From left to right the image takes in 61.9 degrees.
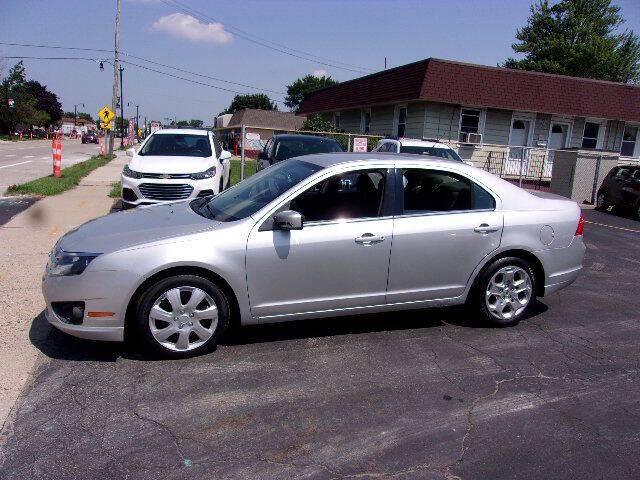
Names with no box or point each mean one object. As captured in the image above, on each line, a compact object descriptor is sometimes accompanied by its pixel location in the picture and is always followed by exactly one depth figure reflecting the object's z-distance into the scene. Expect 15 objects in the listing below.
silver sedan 3.97
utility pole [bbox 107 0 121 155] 33.50
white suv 8.98
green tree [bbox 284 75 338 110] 101.75
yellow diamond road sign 29.91
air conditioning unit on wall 20.53
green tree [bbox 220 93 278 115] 111.56
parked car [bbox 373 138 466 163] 12.09
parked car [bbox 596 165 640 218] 14.29
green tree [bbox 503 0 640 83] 37.56
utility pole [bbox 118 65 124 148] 68.44
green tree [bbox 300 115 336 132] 26.74
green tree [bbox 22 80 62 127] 94.94
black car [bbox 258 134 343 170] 11.51
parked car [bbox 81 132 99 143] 61.40
